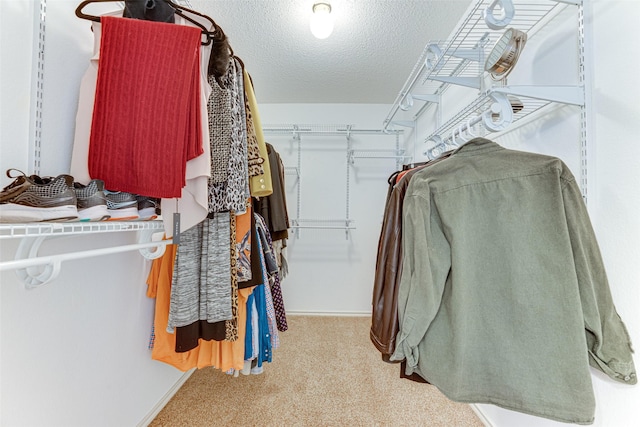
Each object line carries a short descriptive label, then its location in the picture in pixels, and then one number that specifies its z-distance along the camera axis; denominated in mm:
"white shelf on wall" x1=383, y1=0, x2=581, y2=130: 1007
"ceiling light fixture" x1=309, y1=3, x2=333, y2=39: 1410
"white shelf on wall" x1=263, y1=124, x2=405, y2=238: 2715
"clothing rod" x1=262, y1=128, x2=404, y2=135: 2572
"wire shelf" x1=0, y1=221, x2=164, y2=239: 533
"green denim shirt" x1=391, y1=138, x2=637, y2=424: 702
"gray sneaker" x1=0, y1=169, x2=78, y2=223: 549
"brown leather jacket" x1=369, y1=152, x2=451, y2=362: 860
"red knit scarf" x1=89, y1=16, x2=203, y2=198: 744
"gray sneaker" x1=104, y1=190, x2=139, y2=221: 765
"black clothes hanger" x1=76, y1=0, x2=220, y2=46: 763
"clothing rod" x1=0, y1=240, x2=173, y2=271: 486
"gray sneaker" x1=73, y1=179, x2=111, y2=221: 678
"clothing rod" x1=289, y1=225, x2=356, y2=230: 2652
